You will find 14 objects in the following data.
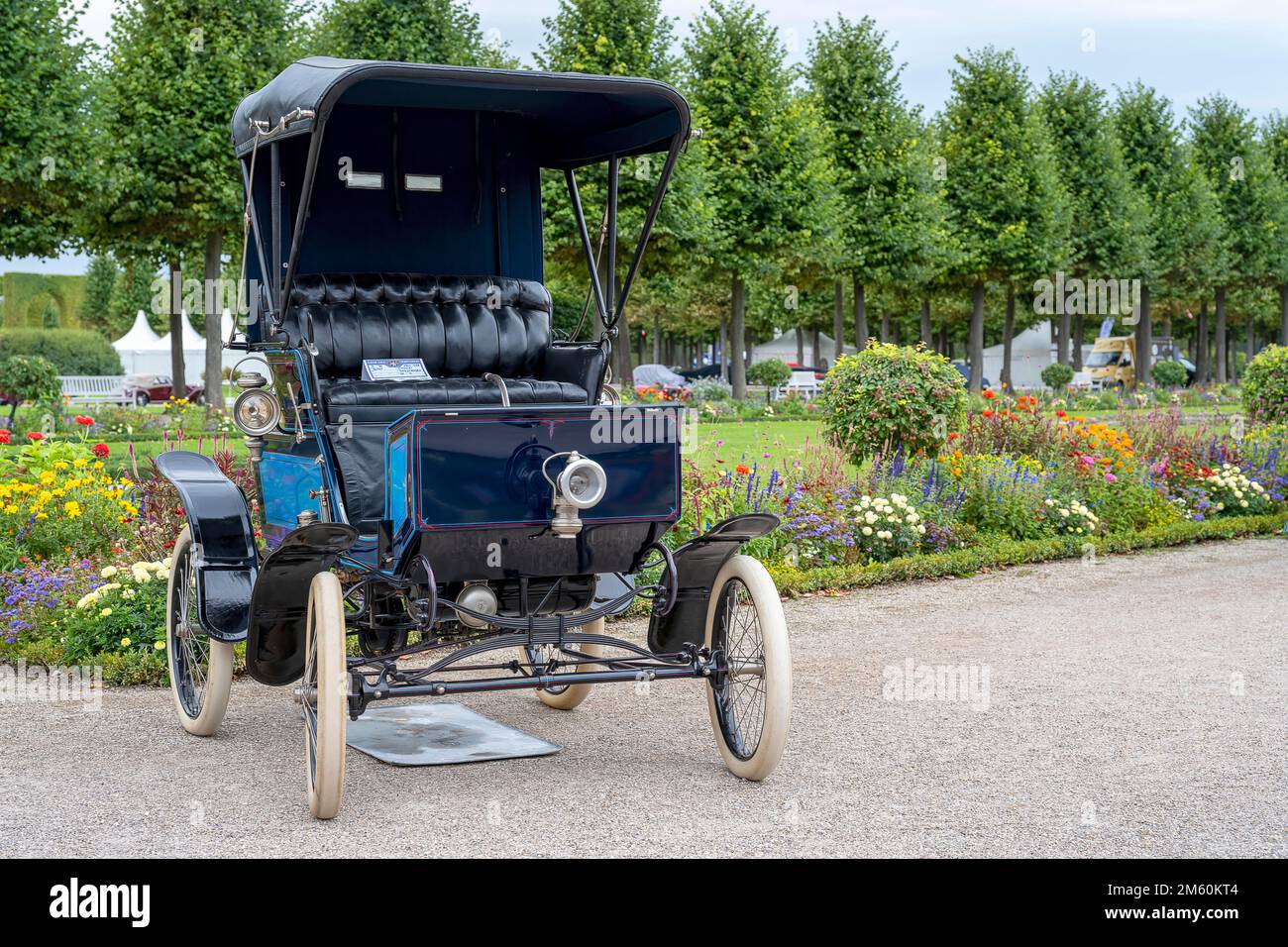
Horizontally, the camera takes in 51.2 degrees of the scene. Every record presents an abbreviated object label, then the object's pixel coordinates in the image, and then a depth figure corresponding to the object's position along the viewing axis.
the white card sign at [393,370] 6.49
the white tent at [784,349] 65.75
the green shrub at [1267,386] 16.34
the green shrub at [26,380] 20.34
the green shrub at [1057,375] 40.59
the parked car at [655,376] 44.38
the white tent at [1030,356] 56.94
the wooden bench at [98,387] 38.56
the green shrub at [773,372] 37.68
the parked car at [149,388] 42.02
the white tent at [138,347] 51.69
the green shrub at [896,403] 12.46
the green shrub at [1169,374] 43.03
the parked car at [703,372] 54.38
